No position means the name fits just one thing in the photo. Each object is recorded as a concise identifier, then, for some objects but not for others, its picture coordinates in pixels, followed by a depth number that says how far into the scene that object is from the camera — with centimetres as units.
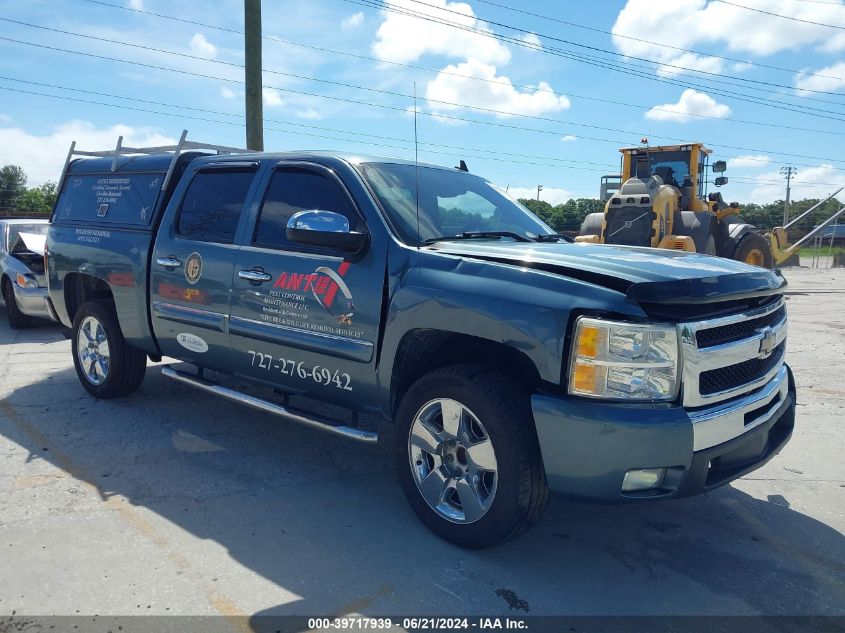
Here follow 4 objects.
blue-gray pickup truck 288
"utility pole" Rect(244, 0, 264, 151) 1079
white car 948
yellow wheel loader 1373
